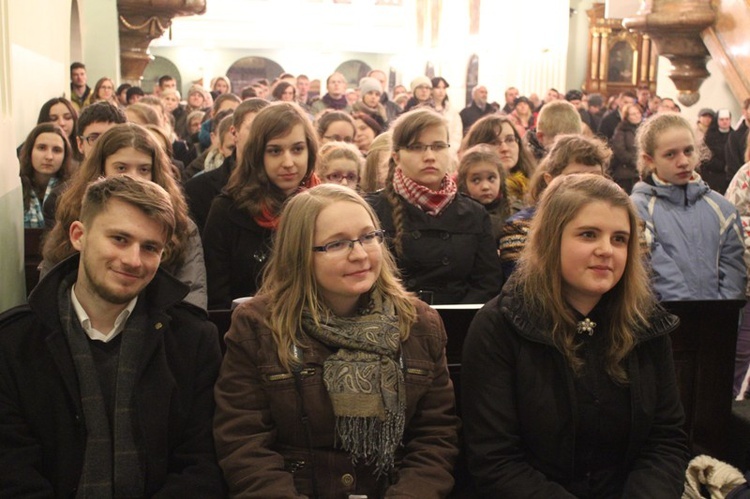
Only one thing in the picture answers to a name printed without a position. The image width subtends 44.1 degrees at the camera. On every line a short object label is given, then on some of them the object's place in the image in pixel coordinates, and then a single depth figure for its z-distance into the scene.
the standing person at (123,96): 11.42
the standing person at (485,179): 5.01
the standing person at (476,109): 15.36
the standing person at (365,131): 7.58
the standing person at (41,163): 5.56
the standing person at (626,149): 11.30
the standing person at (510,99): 17.03
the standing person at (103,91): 9.89
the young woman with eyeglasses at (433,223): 4.18
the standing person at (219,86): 15.32
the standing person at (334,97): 12.75
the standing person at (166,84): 13.87
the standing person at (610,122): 13.96
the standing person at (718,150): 11.37
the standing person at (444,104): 12.53
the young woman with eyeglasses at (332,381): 2.78
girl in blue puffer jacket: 4.66
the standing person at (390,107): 13.68
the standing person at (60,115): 6.64
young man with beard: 2.67
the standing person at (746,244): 4.88
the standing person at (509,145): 5.79
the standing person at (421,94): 13.45
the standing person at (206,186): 4.91
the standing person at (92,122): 5.29
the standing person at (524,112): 14.63
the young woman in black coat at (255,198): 4.20
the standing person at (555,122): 6.57
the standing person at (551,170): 4.57
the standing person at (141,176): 3.57
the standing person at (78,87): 10.10
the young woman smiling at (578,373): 2.88
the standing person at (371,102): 9.97
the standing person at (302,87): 16.80
